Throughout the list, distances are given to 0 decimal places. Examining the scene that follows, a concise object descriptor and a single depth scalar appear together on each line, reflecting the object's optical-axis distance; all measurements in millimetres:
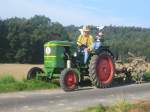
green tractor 17953
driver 18703
